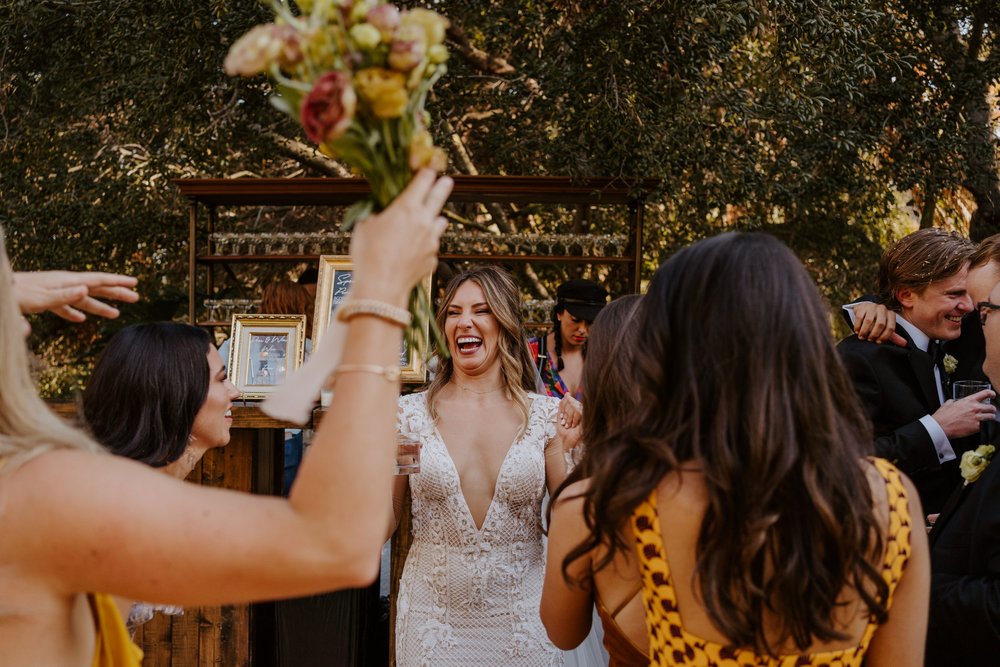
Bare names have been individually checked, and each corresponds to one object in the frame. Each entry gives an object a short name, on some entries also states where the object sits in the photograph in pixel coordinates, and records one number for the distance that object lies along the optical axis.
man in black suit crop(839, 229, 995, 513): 3.18
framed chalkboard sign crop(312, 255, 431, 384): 4.29
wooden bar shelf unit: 6.86
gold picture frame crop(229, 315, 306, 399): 4.42
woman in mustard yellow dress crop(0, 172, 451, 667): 1.08
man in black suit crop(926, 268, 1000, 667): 2.06
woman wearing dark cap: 5.27
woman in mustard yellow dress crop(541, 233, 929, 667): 1.47
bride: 3.01
